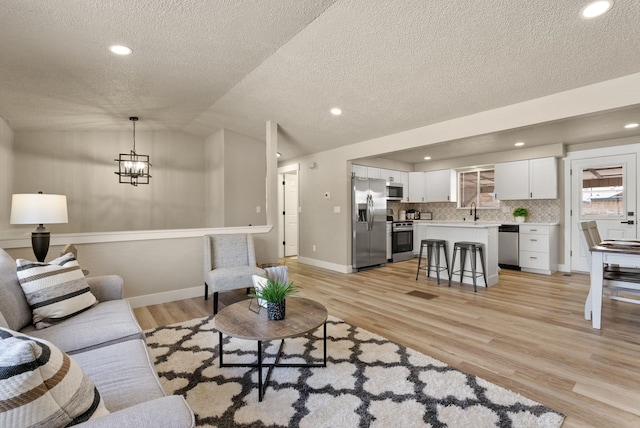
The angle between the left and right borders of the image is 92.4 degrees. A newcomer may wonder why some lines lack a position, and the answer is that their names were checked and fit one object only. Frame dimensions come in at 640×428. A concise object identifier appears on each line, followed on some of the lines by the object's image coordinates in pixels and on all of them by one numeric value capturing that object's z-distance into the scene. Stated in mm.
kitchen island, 4520
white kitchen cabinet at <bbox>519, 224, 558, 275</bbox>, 5266
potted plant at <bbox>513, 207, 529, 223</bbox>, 5789
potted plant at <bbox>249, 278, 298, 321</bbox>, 2050
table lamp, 2570
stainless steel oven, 6535
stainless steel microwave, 6832
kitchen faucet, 6656
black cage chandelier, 4648
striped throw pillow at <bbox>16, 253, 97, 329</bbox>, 1874
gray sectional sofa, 890
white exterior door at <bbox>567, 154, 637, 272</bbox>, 4879
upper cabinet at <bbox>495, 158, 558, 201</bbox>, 5418
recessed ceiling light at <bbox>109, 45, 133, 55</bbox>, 2551
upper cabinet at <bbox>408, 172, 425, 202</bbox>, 7332
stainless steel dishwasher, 5621
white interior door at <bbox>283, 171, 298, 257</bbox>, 7398
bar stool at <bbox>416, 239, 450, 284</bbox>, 4788
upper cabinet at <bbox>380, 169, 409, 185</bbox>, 6742
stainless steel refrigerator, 5594
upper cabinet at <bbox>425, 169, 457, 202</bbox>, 6904
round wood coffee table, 1840
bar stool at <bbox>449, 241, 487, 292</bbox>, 4327
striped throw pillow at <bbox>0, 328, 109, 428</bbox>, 690
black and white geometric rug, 1666
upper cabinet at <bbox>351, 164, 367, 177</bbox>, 6027
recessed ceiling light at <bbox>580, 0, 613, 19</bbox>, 1979
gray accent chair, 3345
